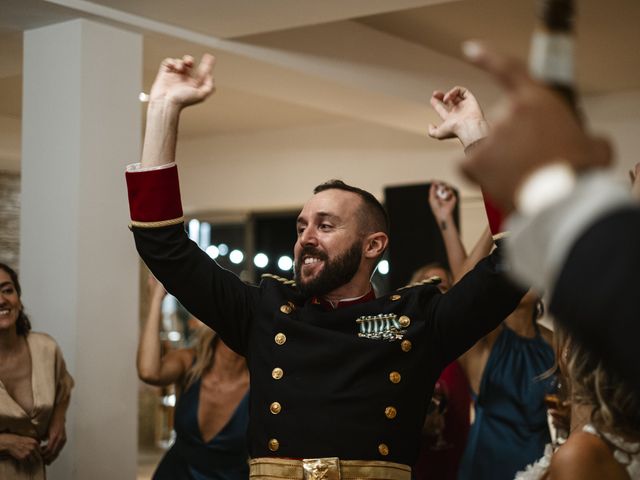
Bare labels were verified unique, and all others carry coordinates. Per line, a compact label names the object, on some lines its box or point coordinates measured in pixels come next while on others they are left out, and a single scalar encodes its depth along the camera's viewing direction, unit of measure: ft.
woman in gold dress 11.03
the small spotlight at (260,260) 29.99
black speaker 22.26
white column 12.68
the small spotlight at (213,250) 30.22
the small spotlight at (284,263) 30.01
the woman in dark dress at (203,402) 12.32
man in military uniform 6.42
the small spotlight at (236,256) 30.32
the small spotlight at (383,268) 28.30
